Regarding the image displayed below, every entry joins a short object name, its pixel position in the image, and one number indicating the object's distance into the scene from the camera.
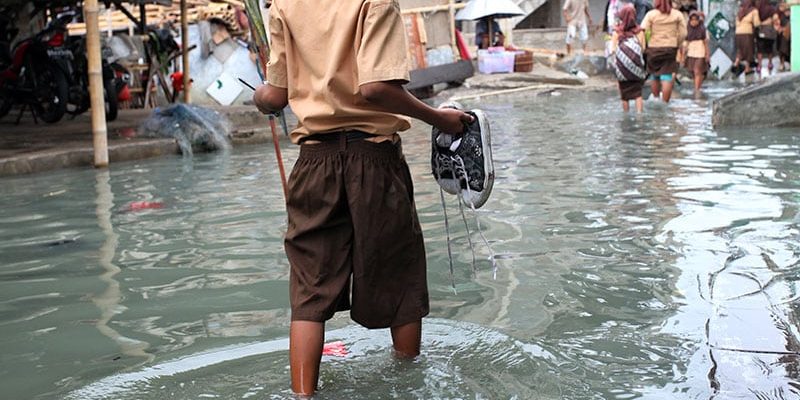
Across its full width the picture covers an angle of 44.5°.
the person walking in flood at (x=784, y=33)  20.72
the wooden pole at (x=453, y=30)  21.23
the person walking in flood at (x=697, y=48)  17.50
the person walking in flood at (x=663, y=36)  14.43
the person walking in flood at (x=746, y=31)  20.38
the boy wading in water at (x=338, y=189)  3.16
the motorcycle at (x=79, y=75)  12.73
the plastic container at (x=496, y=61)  23.59
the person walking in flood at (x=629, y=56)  13.69
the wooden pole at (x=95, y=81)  10.00
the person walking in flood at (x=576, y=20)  25.05
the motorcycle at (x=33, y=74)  12.48
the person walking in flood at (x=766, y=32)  20.30
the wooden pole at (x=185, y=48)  14.45
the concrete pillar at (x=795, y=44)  12.43
